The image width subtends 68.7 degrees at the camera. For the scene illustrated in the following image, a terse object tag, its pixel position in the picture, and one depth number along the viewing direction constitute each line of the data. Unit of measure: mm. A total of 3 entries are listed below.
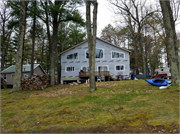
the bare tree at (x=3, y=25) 19688
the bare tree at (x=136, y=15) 18692
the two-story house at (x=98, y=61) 22703
